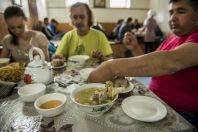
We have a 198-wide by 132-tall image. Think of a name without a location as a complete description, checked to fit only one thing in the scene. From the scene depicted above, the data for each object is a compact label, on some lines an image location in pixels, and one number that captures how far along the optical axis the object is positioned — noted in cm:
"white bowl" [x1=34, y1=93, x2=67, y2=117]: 73
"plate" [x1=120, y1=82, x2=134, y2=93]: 92
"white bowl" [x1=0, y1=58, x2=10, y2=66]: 140
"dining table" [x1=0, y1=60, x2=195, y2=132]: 68
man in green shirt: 173
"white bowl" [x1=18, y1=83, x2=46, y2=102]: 86
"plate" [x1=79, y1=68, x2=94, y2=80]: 110
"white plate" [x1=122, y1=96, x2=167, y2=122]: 72
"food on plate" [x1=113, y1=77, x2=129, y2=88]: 93
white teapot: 100
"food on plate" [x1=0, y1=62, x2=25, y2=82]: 111
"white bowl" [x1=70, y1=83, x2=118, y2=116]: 70
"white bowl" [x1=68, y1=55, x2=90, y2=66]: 139
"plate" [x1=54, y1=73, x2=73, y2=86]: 105
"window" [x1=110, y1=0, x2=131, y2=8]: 746
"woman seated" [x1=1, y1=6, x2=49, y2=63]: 165
